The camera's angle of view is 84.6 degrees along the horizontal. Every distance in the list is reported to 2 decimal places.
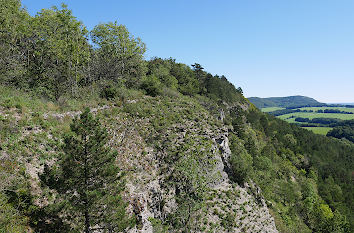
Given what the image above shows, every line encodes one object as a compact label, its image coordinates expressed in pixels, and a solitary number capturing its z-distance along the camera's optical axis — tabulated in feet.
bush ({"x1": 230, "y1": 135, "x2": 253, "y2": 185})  110.42
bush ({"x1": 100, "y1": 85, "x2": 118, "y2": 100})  106.42
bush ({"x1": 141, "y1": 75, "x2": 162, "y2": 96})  134.41
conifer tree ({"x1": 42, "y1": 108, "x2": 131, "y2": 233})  41.75
